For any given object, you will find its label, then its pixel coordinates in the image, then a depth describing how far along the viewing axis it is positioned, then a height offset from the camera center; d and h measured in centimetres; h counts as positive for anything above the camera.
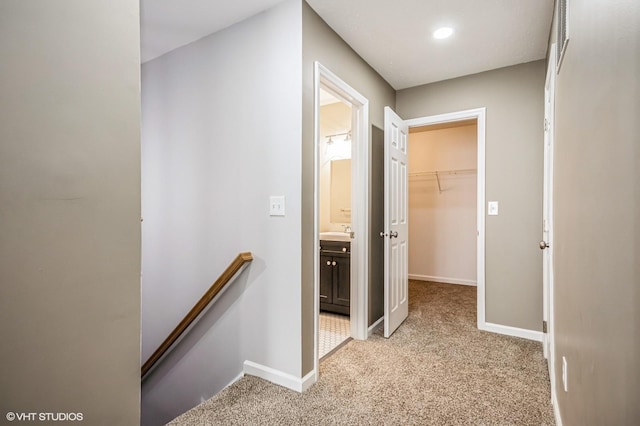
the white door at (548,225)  197 -10
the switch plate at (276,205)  207 +4
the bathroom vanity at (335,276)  340 -72
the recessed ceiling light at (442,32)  233 +134
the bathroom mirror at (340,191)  420 +26
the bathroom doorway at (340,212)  248 -1
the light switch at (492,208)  299 +2
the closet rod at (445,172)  492 +62
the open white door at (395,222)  279 -11
